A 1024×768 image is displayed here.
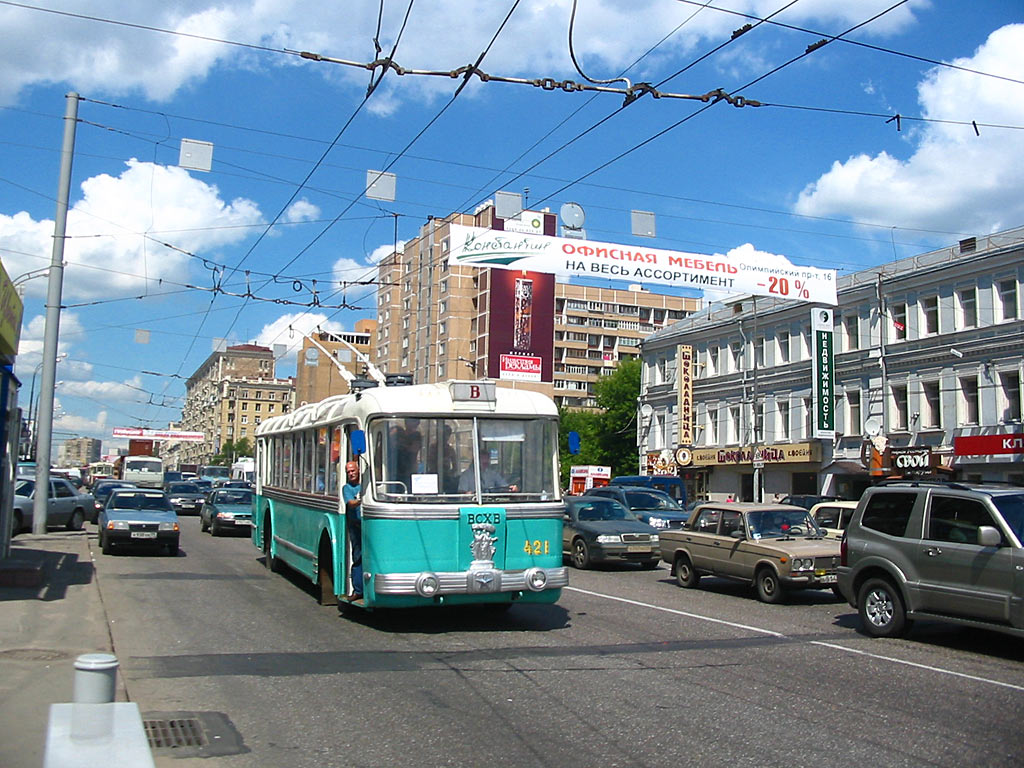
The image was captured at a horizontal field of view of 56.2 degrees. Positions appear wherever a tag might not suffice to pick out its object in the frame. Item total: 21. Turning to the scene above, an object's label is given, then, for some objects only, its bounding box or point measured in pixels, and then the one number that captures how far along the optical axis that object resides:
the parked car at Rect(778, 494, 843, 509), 30.45
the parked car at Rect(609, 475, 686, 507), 41.78
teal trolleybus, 10.53
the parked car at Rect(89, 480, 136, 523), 33.97
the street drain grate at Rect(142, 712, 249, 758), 6.25
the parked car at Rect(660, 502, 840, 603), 14.27
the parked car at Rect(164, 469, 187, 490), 65.82
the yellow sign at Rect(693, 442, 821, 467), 43.59
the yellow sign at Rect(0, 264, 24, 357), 13.42
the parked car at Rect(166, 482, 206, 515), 41.28
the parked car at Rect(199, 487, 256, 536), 27.72
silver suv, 9.69
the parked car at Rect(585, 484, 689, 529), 24.77
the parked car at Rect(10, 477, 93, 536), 25.11
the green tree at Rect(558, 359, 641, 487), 72.62
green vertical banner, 41.28
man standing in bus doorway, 11.05
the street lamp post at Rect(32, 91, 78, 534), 22.69
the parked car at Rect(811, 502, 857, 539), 20.23
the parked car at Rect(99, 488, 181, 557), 20.11
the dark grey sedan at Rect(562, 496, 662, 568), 19.44
